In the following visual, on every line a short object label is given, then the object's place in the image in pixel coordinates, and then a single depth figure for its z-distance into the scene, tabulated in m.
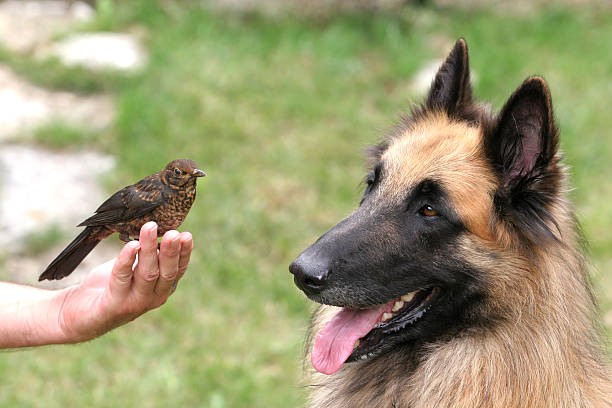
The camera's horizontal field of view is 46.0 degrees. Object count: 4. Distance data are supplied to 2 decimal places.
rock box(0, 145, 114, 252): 6.02
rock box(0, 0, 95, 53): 8.12
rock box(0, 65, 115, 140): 6.96
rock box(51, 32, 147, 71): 7.65
